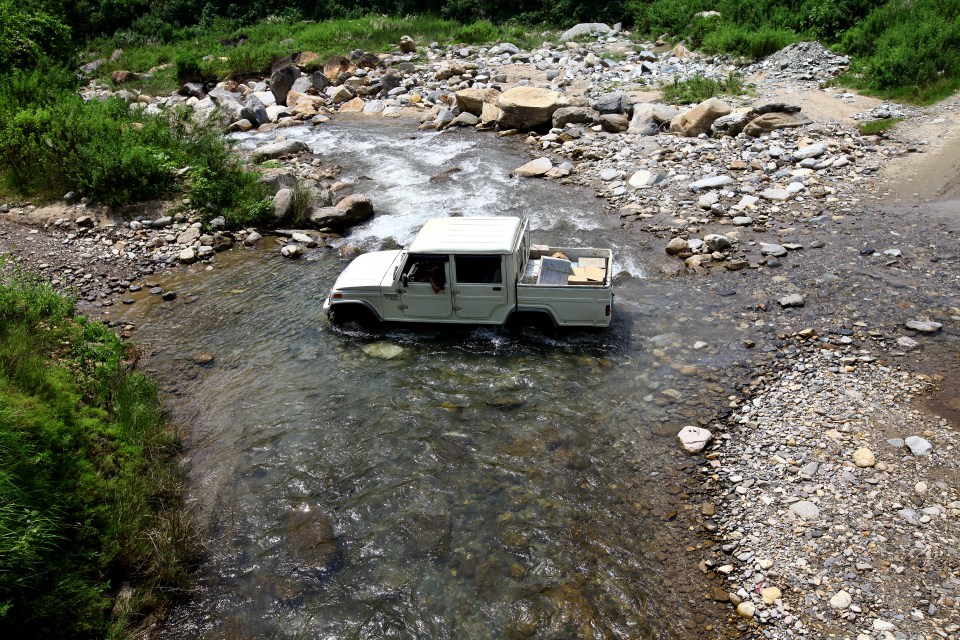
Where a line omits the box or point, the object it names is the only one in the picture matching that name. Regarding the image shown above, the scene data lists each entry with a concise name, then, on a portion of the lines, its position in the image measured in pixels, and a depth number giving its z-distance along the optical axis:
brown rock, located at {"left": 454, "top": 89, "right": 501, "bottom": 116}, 24.77
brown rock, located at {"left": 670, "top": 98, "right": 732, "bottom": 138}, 18.80
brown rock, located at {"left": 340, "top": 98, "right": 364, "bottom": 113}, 28.31
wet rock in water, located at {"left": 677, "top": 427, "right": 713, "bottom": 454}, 8.27
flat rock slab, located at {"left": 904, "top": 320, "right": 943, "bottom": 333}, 9.76
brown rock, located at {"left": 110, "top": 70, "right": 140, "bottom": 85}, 34.94
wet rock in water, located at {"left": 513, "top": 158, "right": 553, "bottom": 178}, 18.67
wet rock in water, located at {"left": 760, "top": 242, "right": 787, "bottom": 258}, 12.54
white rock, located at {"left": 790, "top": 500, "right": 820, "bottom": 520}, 6.93
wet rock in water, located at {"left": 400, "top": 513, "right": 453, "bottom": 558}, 7.33
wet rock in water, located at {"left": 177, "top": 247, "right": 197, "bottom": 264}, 14.67
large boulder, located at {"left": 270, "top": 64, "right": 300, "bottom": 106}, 29.56
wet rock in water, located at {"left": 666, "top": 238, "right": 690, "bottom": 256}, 13.31
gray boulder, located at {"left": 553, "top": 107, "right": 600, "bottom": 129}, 21.67
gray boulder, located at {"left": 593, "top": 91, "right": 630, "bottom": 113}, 21.83
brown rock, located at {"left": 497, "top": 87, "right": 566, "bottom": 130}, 22.36
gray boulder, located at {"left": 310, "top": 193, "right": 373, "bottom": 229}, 16.11
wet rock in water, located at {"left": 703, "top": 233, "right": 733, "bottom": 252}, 13.08
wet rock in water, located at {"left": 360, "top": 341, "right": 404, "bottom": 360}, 10.98
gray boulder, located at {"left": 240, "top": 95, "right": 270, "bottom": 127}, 26.14
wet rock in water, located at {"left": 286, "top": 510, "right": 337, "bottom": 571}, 7.32
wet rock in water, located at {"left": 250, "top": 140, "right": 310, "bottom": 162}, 21.47
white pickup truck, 10.32
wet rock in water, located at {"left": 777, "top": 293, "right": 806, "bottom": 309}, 10.94
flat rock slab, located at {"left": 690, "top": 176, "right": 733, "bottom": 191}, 15.46
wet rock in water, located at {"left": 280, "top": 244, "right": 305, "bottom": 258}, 14.88
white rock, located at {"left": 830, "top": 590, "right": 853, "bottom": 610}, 5.96
